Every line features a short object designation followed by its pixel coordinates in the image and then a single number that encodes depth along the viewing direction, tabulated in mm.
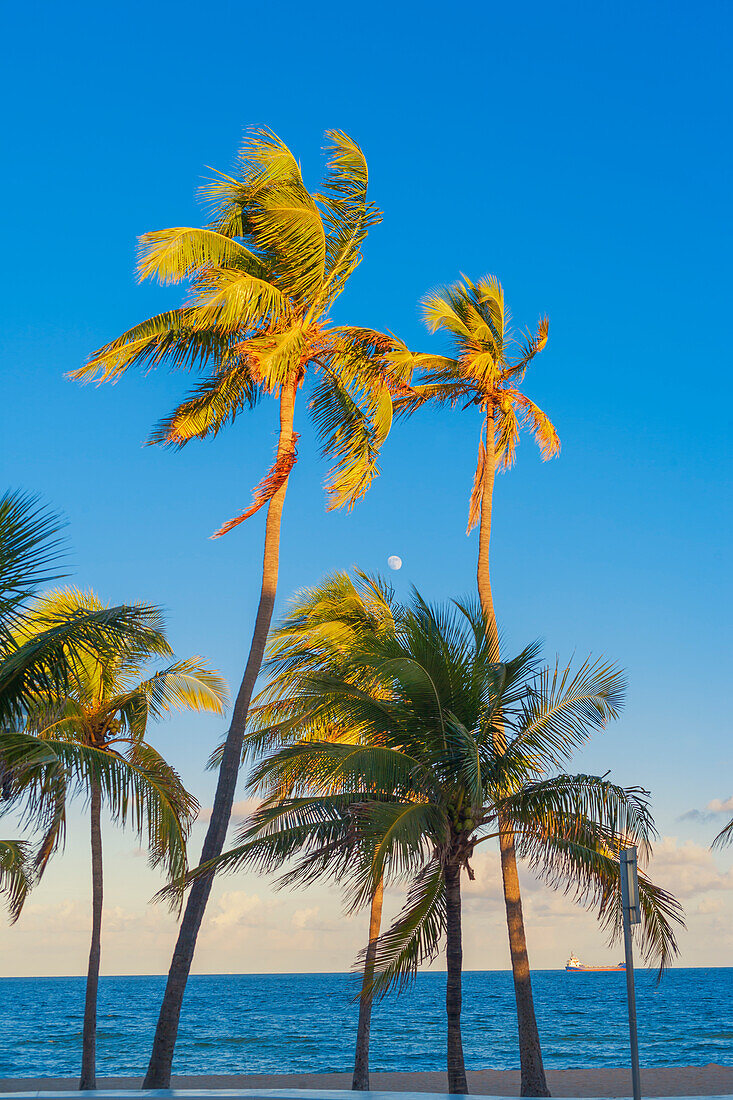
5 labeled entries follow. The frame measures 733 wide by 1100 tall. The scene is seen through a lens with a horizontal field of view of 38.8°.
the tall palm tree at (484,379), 17719
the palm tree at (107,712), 16984
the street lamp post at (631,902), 9594
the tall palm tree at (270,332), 14539
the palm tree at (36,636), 9359
